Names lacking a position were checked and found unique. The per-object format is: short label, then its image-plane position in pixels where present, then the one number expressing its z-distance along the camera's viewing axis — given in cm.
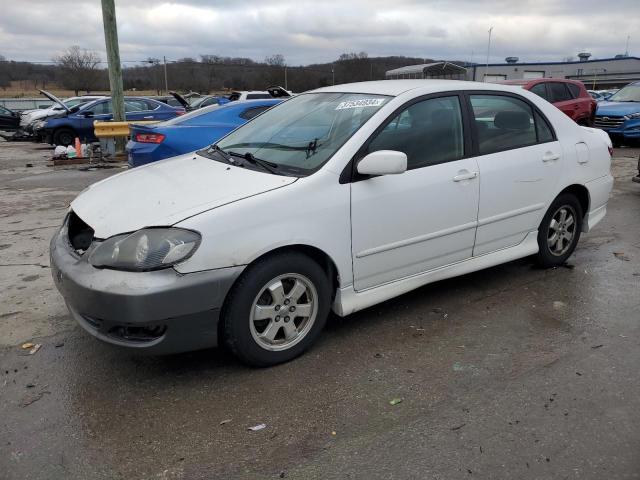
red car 1278
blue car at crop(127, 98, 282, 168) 694
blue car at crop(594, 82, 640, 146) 1362
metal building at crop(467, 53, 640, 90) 5350
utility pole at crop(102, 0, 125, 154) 1185
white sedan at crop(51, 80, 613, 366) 280
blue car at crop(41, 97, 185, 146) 1513
